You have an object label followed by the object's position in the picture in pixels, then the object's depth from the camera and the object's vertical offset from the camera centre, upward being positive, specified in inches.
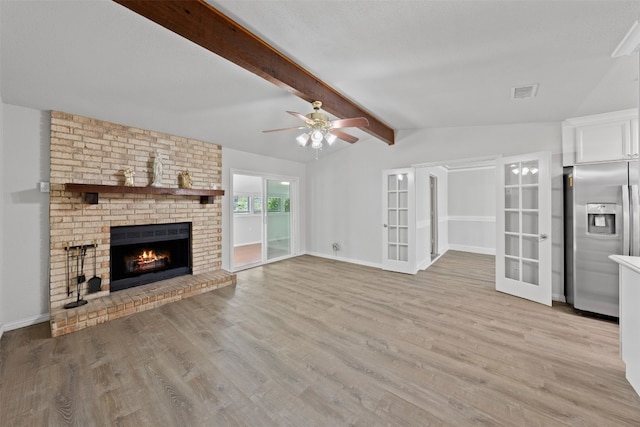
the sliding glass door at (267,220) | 223.5 -4.8
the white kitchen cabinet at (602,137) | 111.9 +38.1
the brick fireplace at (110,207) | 117.3 +4.6
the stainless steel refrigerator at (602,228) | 108.2 -5.8
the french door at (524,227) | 132.3 -6.8
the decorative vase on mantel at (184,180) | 159.5 +23.5
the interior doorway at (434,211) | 253.3 +4.3
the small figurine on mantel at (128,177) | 135.1 +21.4
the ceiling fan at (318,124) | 107.4 +41.1
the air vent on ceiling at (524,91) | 101.9 +53.8
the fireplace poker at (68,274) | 120.6 -29.1
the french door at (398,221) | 189.0 -4.6
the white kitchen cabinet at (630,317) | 68.3 -30.2
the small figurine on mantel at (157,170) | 145.9 +27.3
